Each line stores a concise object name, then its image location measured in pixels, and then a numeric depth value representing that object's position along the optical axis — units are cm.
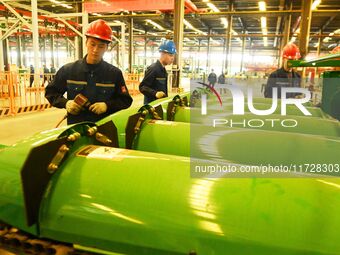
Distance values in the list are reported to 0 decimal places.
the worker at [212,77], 1606
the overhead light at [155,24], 2048
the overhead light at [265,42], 2678
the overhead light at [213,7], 1486
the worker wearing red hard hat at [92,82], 233
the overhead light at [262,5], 1449
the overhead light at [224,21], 1891
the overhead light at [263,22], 1834
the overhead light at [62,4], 1482
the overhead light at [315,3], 1288
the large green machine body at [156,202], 99
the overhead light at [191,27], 1969
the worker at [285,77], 437
